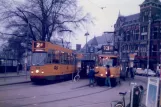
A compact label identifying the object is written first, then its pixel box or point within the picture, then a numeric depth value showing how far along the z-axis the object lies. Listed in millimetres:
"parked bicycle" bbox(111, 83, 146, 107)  10984
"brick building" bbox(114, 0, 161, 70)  66688
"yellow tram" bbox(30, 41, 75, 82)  24375
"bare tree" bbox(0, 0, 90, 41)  38531
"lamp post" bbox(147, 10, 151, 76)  67212
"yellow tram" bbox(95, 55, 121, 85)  25569
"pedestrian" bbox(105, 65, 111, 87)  23875
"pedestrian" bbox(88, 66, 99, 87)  24406
